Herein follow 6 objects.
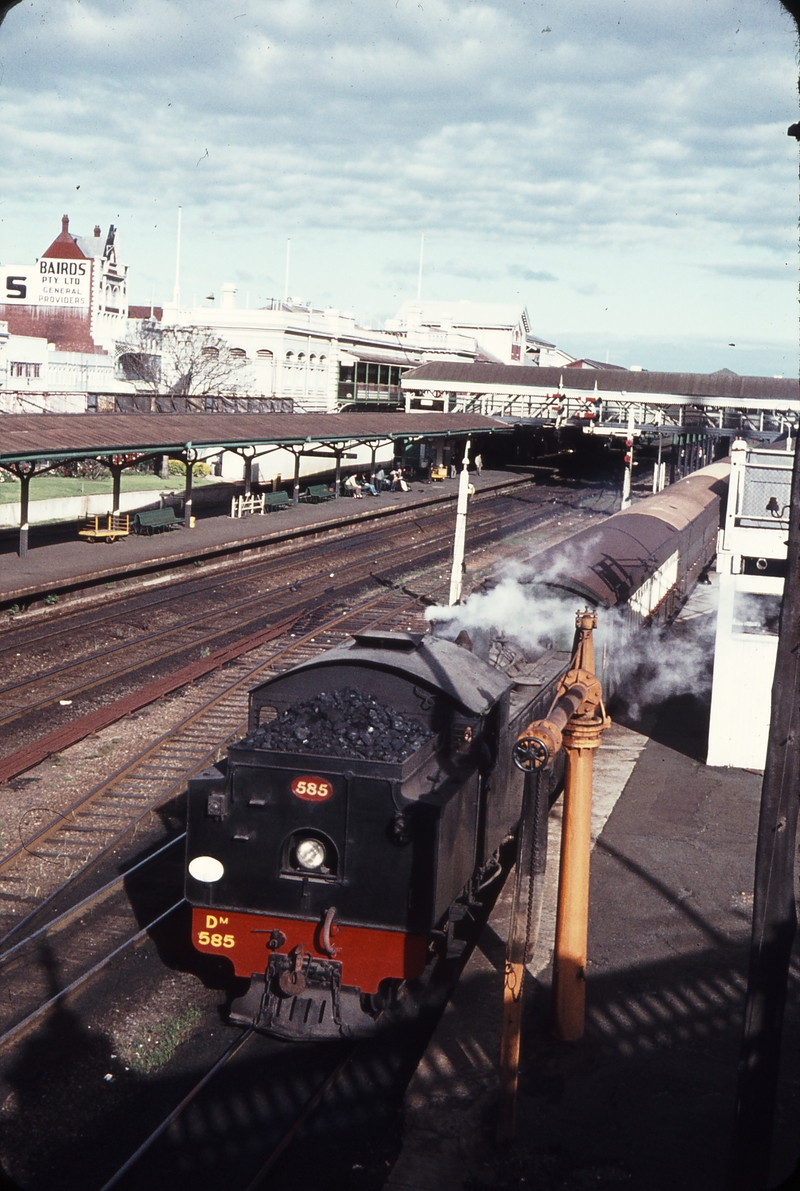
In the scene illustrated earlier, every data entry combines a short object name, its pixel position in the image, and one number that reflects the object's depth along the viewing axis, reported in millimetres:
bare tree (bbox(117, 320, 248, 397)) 62938
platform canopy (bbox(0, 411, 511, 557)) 28188
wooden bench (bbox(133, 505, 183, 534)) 35031
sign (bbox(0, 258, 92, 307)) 72875
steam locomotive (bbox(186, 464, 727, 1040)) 7652
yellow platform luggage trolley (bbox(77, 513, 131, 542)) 32500
